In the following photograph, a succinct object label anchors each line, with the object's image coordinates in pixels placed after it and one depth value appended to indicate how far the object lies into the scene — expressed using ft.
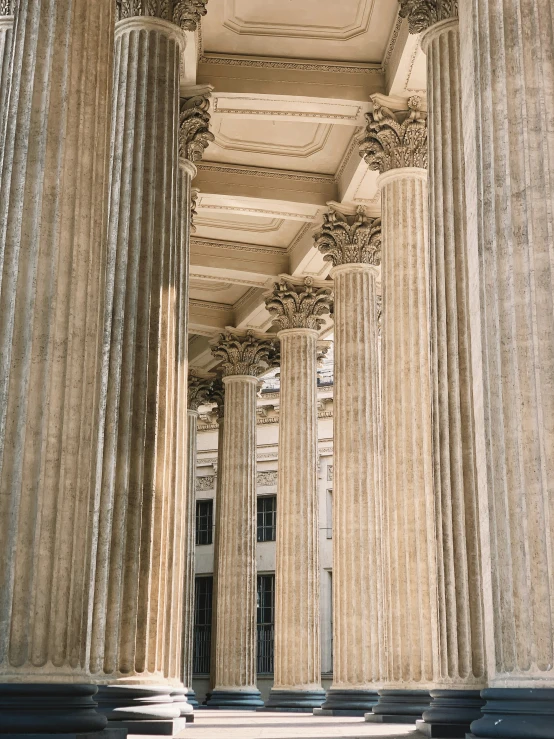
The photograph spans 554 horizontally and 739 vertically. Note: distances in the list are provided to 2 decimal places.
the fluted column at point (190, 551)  107.55
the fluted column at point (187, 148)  54.08
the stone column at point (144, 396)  40.75
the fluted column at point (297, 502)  85.25
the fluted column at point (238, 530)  98.12
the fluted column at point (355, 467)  70.28
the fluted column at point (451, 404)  39.45
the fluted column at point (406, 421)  54.70
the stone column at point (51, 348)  25.71
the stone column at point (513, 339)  24.26
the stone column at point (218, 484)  118.93
